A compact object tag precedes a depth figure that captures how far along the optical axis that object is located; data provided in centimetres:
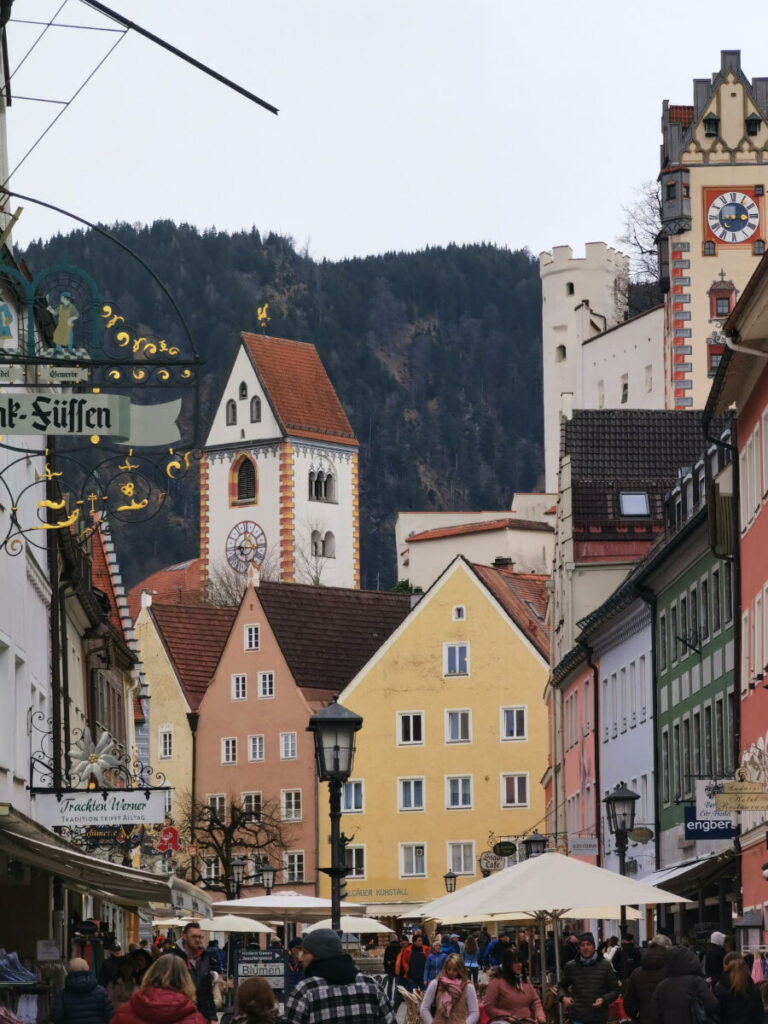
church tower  17525
